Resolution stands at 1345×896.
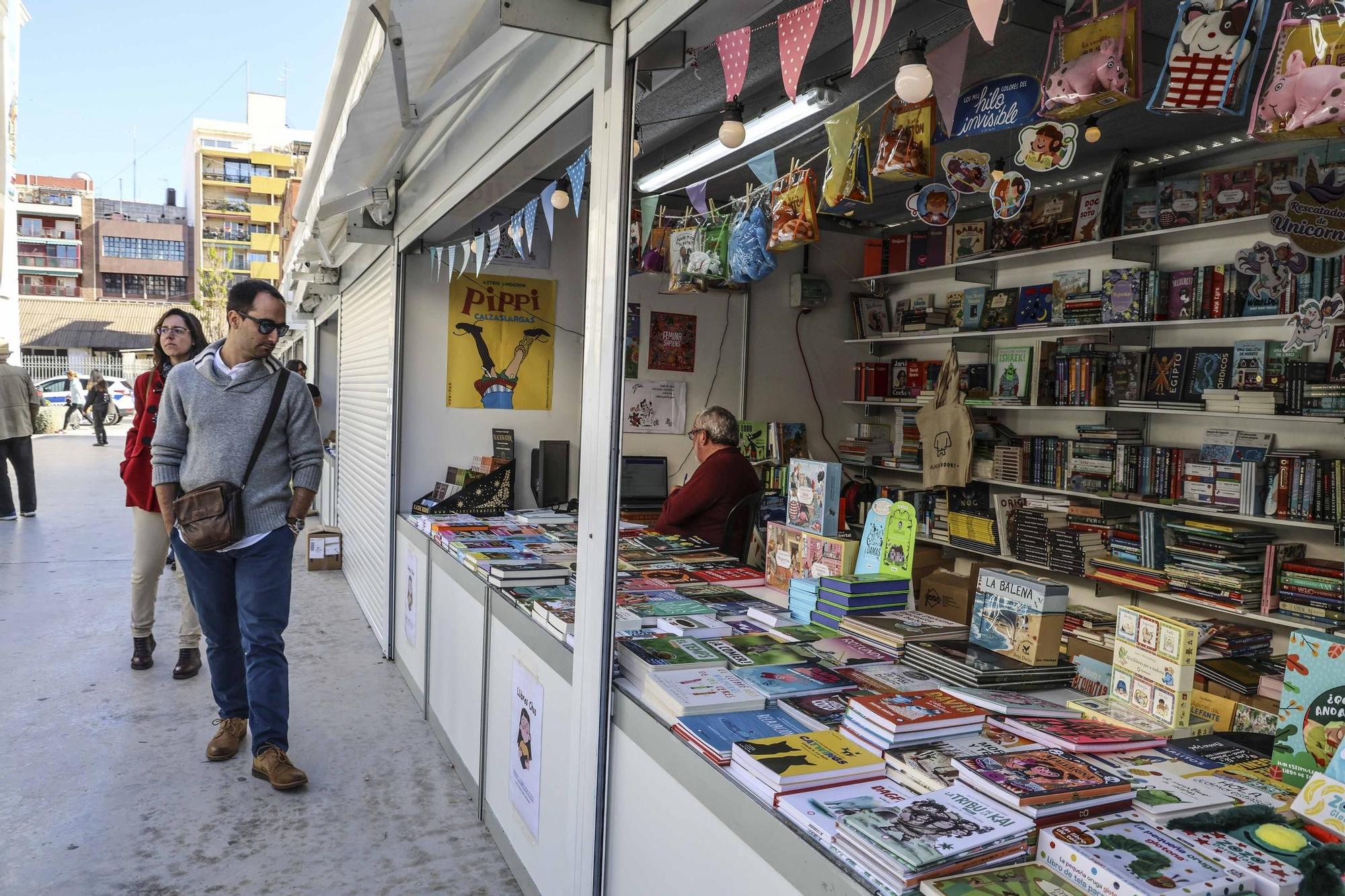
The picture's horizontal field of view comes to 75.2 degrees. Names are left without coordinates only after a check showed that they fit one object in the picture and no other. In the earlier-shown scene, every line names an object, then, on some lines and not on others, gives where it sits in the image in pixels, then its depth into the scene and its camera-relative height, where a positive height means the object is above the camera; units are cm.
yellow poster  482 +31
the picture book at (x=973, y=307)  559 +69
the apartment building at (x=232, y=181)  5097 +1215
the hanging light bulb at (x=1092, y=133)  305 +100
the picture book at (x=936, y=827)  117 -58
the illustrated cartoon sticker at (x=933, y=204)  328 +79
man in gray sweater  322 -32
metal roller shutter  514 -31
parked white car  2405 -46
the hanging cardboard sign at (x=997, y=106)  239 +87
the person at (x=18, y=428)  849 -50
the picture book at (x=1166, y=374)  443 +24
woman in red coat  402 -58
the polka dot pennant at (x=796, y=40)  164 +71
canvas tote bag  550 -14
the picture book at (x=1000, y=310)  549 +67
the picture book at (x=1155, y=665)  164 -47
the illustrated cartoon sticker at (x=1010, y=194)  277 +71
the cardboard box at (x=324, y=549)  727 -134
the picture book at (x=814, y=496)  281 -29
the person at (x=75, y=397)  2123 -46
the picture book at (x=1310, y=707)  141 -46
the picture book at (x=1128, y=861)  108 -57
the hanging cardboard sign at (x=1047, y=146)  255 +80
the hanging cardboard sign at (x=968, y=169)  301 +85
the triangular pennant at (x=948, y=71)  236 +95
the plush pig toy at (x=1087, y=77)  202 +81
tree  3170 +323
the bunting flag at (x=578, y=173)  274 +71
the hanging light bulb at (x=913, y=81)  199 +76
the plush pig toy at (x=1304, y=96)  151 +59
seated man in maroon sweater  440 -46
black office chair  438 -62
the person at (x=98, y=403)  1773 -48
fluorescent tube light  350 +122
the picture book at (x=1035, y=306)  520 +67
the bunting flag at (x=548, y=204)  315 +72
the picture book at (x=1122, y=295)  460 +67
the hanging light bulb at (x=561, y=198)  338 +79
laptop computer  598 -56
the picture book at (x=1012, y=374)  530 +26
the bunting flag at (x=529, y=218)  349 +72
